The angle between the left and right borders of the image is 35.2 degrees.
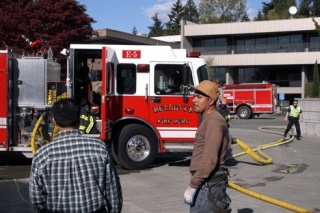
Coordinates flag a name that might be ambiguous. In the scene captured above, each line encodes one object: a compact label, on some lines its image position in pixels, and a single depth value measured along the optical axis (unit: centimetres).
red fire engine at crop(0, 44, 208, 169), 1178
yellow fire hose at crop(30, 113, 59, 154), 1135
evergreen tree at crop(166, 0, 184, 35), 11969
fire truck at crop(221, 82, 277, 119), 3625
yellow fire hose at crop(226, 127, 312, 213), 776
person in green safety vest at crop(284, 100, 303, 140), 2072
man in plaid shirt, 344
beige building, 5325
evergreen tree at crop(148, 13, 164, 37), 12592
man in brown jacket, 434
